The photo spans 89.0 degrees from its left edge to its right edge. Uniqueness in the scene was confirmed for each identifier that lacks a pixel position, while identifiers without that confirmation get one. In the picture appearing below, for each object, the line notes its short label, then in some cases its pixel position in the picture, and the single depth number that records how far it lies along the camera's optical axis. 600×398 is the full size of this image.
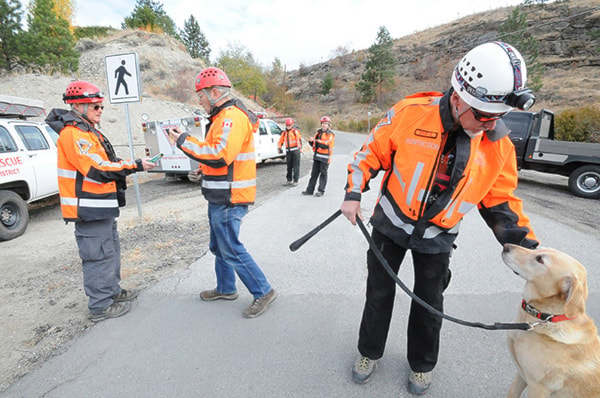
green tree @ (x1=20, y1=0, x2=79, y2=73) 20.89
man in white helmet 1.54
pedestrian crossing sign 5.44
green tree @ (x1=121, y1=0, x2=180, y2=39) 37.94
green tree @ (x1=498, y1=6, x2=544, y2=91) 28.61
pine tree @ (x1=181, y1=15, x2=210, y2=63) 52.16
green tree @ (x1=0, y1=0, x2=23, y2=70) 19.90
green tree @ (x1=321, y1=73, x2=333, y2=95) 61.34
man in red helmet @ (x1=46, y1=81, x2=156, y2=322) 2.77
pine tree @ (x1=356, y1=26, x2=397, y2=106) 48.72
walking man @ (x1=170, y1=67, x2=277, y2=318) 2.57
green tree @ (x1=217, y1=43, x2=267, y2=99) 41.91
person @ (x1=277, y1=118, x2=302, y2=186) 9.25
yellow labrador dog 1.59
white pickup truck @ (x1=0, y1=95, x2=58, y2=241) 5.57
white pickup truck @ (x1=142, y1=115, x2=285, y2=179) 9.28
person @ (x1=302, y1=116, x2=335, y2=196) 7.98
